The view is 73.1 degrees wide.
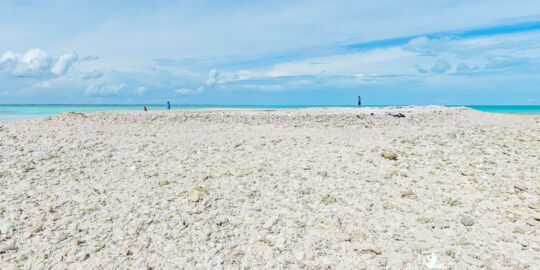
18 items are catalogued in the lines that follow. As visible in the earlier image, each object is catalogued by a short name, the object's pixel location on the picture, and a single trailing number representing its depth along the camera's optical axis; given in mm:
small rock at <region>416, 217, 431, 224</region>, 5578
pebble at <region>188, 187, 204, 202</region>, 6382
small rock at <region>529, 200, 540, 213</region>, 5831
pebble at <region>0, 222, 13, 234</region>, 5191
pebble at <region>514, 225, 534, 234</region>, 5133
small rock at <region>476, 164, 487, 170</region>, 7915
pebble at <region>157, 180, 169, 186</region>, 7154
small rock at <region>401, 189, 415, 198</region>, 6623
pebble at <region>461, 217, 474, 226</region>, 5426
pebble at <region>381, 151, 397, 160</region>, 9008
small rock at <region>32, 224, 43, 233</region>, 5261
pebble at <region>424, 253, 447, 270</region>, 4405
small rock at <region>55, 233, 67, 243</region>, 5008
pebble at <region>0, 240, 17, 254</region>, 4727
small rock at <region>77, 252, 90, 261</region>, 4613
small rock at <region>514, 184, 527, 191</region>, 6673
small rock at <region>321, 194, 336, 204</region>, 6328
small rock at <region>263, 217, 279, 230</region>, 5461
